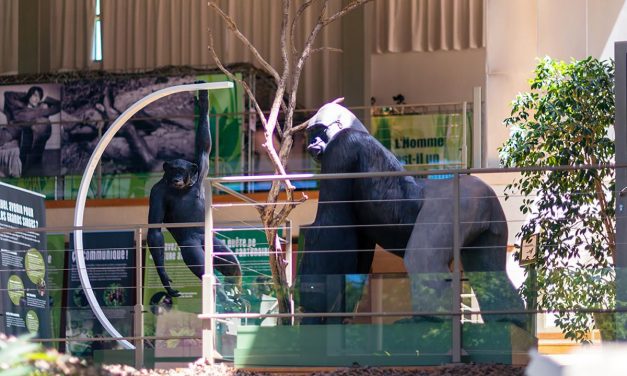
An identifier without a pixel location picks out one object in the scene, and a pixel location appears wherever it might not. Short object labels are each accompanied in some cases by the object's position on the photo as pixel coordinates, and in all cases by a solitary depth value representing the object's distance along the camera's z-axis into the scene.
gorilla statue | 13.64
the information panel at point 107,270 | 28.24
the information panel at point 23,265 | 17.83
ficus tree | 15.82
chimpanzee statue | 21.41
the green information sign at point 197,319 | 14.25
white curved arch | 19.41
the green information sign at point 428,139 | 26.56
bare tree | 17.77
